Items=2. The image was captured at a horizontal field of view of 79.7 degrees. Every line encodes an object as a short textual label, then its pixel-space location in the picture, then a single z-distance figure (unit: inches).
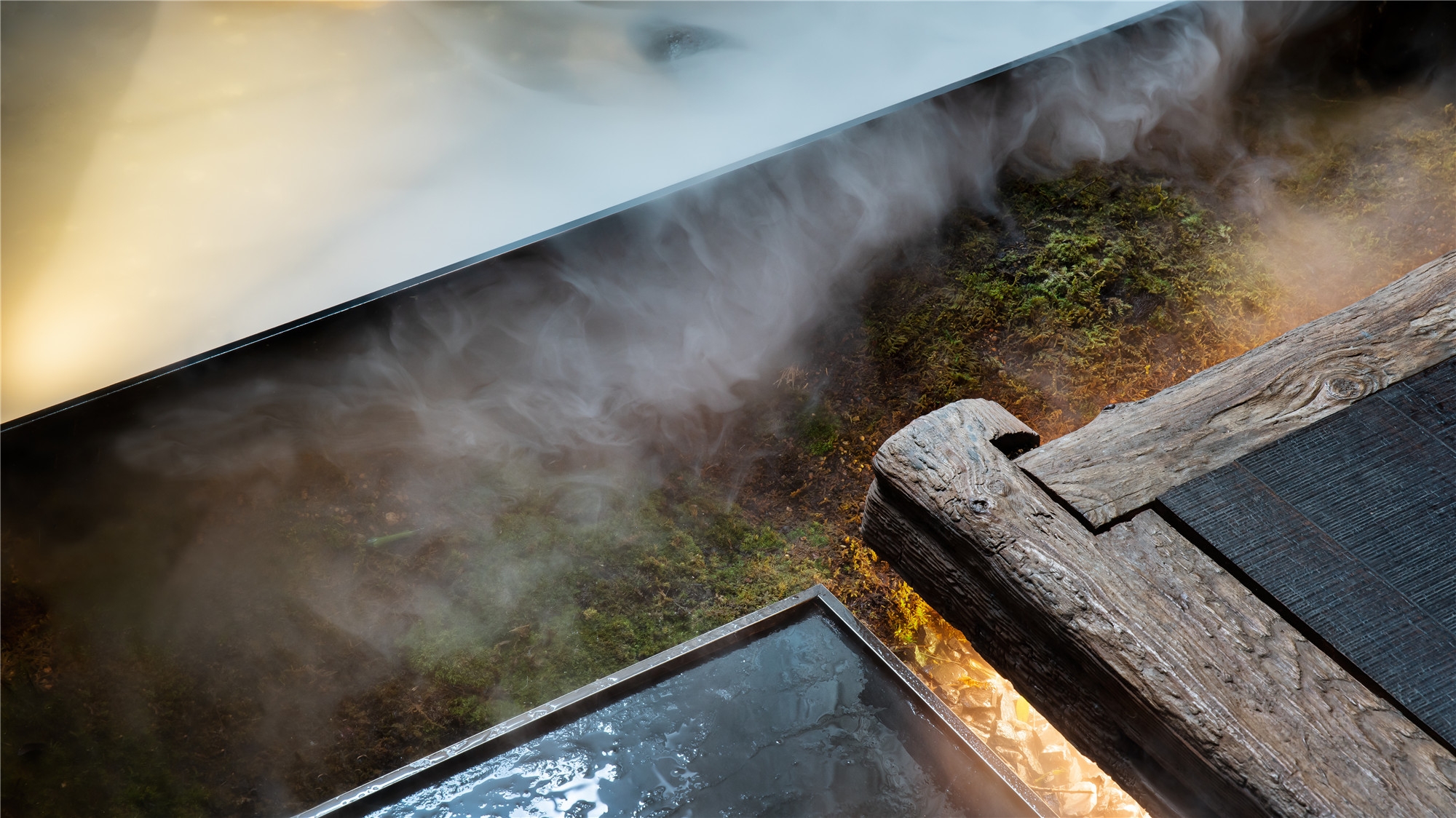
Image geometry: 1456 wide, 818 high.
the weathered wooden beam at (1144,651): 48.6
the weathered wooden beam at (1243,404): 59.0
